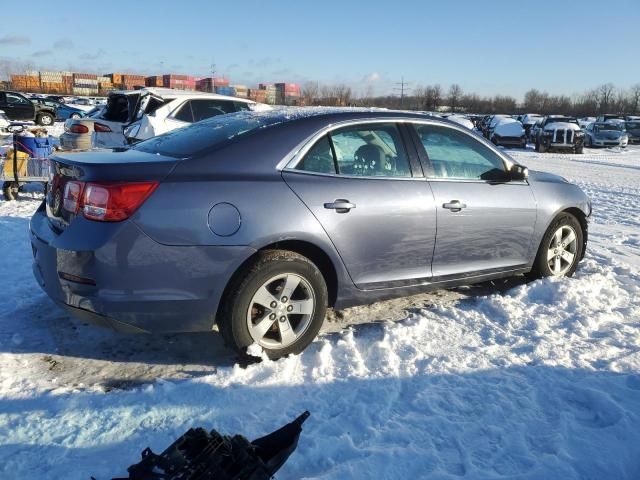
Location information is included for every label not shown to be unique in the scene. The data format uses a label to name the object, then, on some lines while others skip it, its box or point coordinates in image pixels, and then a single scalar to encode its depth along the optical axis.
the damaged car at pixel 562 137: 23.84
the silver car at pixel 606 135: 27.77
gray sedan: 2.98
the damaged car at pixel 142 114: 9.12
